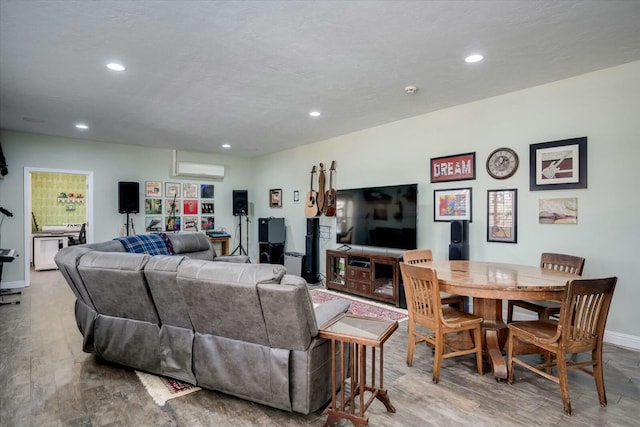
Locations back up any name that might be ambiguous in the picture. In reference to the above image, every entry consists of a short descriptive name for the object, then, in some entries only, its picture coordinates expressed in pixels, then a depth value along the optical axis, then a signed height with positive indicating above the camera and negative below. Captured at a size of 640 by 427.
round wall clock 3.65 +0.56
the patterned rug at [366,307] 3.94 -1.20
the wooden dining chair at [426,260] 2.93 -0.47
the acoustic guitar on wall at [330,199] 5.70 +0.24
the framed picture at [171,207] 6.96 +0.11
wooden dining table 2.19 -0.49
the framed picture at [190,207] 7.19 +0.11
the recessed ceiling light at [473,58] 2.80 +1.31
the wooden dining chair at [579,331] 1.95 -0.72
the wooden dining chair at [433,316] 2.36 -0.78
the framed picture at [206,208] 7.41 +0.09
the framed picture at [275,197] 7.13 +0.33
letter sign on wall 3.99 +0.57
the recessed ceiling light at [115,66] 2.93 +1.29
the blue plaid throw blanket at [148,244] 4.03 -0.40
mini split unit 6.96 +0.91
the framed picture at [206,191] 7.41 +0.47
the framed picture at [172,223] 6.96 -0.23
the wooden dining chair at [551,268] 2.62 -0.49
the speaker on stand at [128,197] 6.26 +0.28
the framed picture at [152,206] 6.76 +0.12
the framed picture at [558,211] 3.27 +0.03
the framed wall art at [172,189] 6.96 +0.48
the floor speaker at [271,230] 6.45 -0.35
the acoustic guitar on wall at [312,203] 6.04 +0.18
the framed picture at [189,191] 7.18 +0.46
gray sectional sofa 1.83 -0.69
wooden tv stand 4.33 -0.88
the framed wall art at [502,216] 3.64 -0.03
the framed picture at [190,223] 7.18 -0.24
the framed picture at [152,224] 6.76 -0.24
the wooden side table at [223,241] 7.05 -0.63
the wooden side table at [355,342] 1.70 -0.66
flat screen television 4.41 -0.05
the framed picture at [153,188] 6.76 +0.48
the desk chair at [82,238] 6.90 -0.54
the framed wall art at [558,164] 3.22 +0.49
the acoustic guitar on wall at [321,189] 5.96 +0.42
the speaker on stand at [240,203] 7.45 +0.21
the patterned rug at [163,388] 2.17 -1.19
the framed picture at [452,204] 4.04 +0.11
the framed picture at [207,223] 7.41 -0.24
